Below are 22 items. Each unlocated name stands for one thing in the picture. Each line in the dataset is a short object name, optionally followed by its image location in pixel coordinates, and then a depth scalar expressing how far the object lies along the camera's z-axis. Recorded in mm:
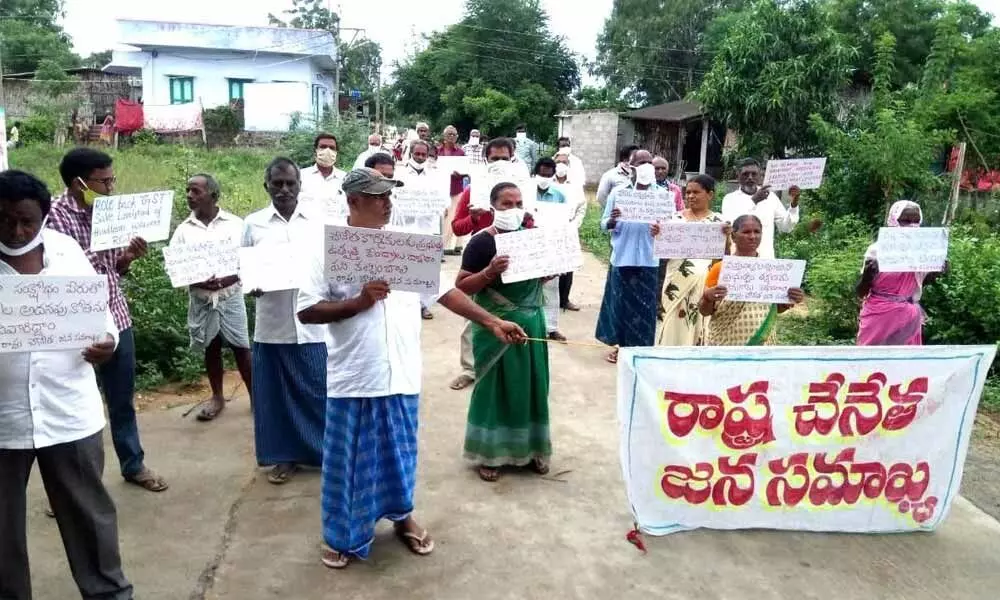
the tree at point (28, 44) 40750
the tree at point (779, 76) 16359
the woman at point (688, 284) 5277
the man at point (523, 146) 13967
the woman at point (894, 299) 5016
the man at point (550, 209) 6434
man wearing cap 3268
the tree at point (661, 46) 38688
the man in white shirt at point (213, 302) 4855
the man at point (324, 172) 6772
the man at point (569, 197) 8252
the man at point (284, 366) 4434
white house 30812
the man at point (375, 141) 11312
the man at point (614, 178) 7523
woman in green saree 4344
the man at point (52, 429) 2719
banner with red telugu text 3666
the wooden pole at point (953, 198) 10414
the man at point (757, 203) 6457
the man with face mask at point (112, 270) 3857
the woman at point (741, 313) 4484
